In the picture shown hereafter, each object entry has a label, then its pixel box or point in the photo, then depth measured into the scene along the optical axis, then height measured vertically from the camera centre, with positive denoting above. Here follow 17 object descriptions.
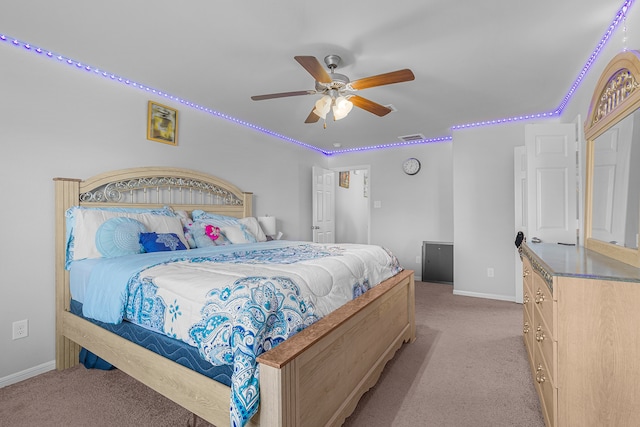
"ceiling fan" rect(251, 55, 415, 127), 2.08 +0.89
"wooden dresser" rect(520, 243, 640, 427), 1.23 -0.56
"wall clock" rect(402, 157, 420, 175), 5.28 +0.74
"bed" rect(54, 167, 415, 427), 1.26 -0.77
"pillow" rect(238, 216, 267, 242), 3.67 -0.23
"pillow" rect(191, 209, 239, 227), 3.25 -0.10
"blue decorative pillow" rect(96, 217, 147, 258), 2.24 -0.22
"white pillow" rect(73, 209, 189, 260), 2.27 -0.15
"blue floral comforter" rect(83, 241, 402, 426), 1.24 -0.45
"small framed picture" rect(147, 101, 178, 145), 3.07 +0.87
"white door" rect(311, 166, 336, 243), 5.44 +0.07
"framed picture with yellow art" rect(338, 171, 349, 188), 7.54 +0.72
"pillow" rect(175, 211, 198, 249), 2.90 -0.17
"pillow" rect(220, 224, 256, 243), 3.22 -0.27
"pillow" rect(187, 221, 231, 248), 2.90 -0.27
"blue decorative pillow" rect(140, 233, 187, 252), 2.41 -0.27
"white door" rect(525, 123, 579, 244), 2.78 +0.25
